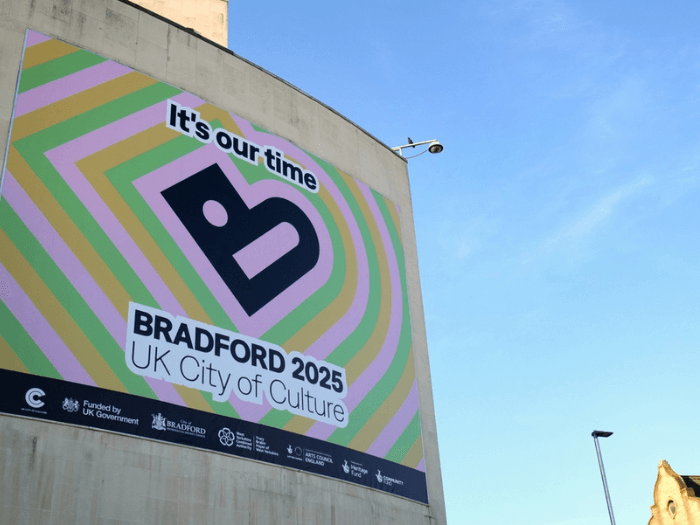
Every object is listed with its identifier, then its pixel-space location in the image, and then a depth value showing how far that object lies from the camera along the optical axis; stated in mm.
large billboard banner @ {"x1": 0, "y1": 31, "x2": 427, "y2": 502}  22141
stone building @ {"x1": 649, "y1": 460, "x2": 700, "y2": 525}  46594
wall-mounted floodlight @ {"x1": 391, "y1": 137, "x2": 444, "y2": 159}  36500
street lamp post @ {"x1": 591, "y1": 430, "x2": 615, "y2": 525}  33188
